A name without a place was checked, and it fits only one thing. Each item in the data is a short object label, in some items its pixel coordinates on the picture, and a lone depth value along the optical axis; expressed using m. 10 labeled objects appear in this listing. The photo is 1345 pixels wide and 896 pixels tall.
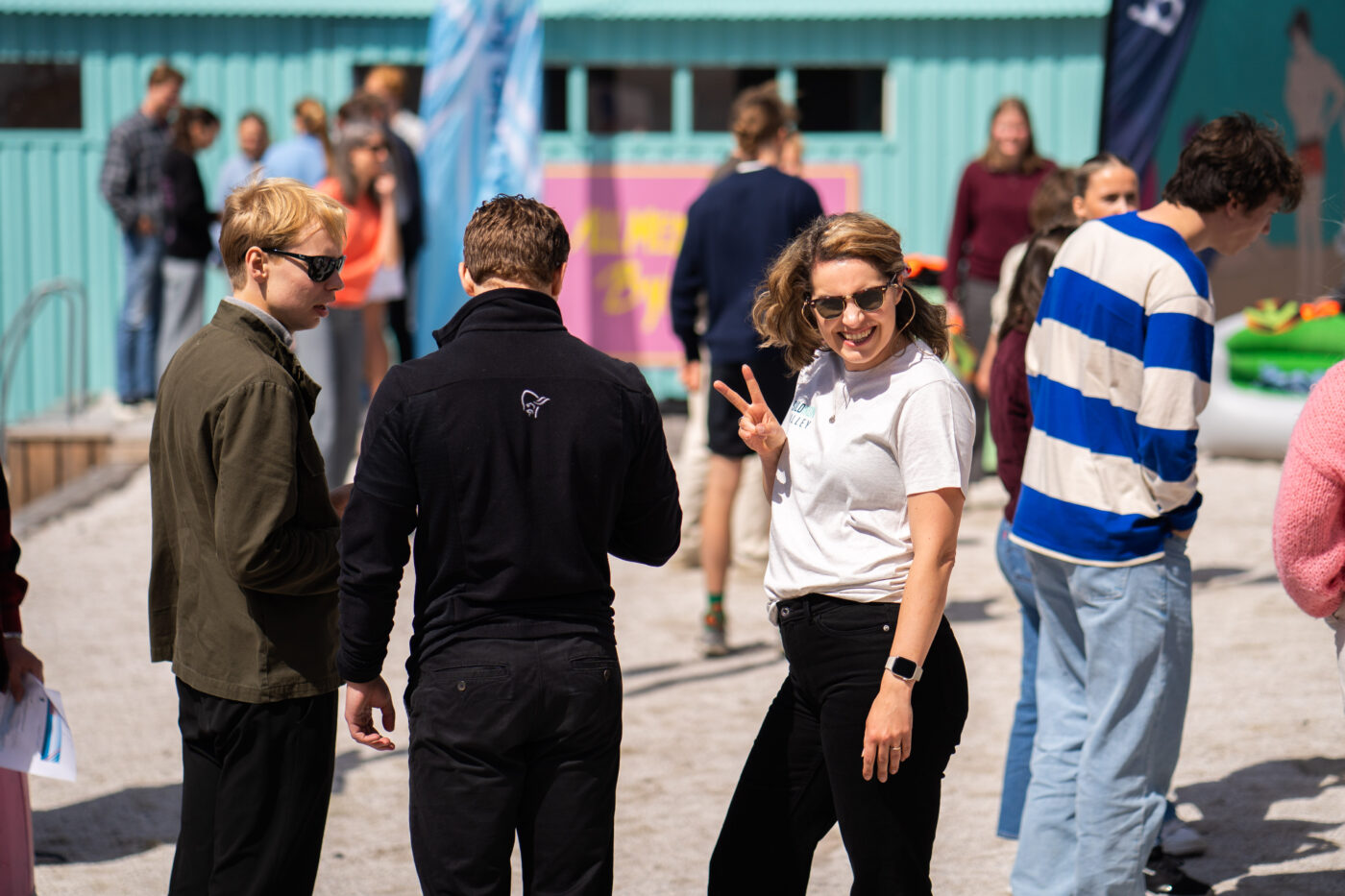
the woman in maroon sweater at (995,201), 15.60
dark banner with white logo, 15.93
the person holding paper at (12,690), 6.79
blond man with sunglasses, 5.96
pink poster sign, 23.69
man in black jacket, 5.50
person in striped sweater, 6.93
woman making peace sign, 5.92
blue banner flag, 20.61
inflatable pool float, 20.67
